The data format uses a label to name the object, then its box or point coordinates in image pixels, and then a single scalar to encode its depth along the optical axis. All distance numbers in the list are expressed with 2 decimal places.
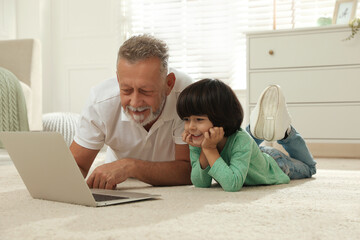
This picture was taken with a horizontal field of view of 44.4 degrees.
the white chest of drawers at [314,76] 2.89
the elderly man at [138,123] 1.40
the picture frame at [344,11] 3.19
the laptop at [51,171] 1.07
